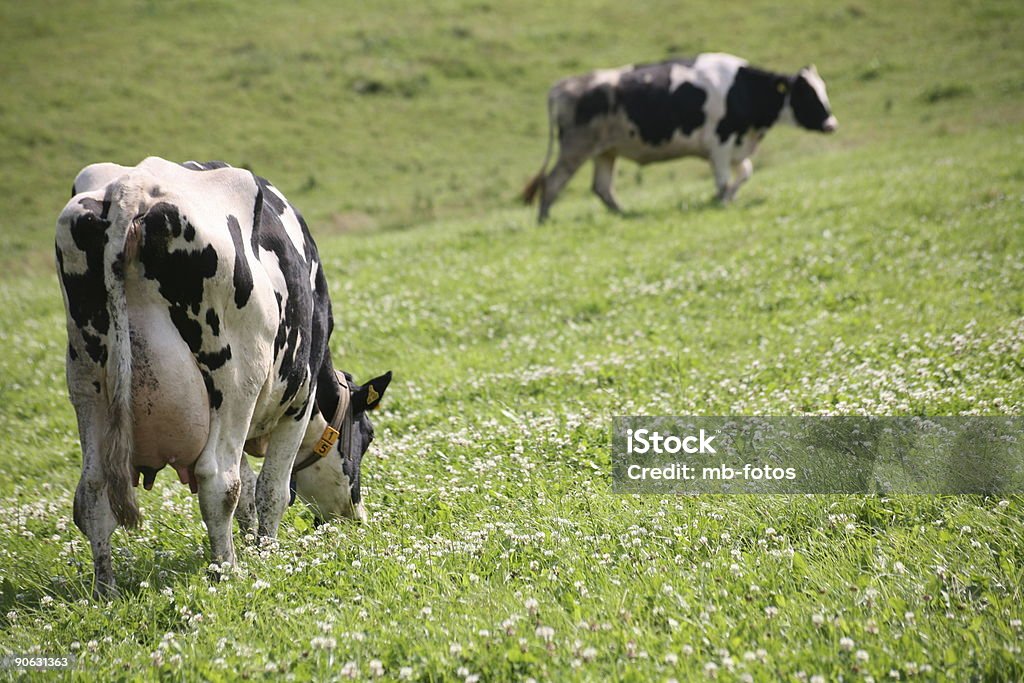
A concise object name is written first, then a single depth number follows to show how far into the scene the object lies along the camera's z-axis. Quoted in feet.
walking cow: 136.67
